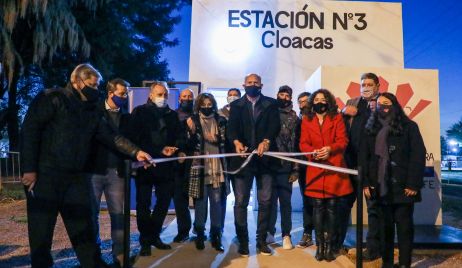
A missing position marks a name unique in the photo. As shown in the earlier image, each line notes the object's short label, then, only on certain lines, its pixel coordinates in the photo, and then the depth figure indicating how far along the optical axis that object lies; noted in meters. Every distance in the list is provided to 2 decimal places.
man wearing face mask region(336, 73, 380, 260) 4.53
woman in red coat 4.28
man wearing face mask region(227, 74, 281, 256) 4.53
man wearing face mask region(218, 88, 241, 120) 5.55
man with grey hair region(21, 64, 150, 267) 3.11
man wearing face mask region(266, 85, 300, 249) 4.87
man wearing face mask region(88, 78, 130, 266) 4.06
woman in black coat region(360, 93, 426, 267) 3.98
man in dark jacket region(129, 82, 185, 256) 4.37
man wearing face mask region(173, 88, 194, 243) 5.01
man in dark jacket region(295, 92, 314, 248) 4.97
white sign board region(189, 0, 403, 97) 8.28
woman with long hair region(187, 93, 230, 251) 4.63
